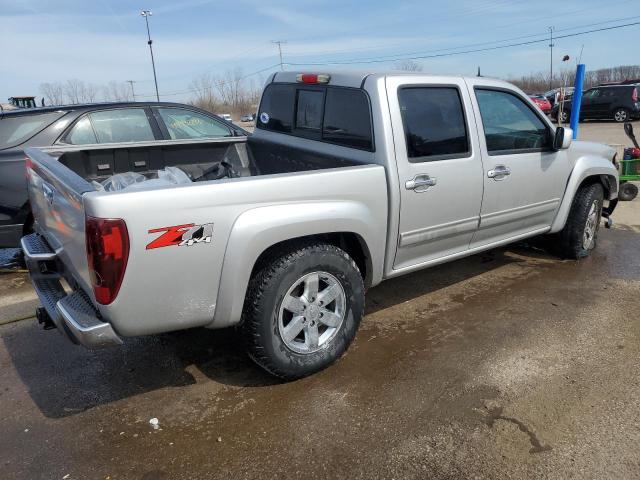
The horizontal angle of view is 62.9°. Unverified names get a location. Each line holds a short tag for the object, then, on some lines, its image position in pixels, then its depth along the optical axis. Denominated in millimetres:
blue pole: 9781
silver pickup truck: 2527
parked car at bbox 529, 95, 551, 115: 28500
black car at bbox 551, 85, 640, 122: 23422
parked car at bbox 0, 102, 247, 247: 4969
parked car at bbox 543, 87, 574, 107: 32500
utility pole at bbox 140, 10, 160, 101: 44344
